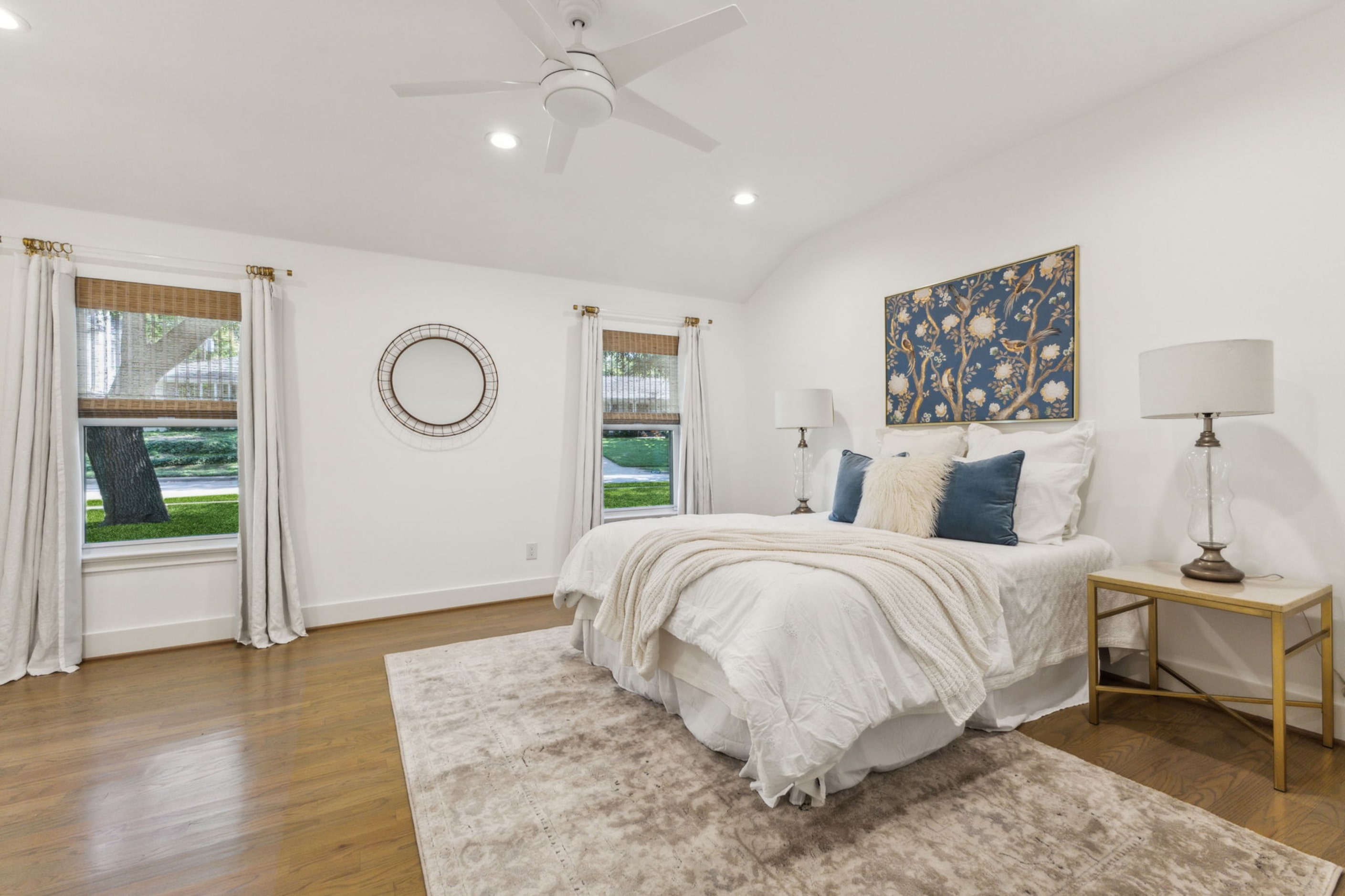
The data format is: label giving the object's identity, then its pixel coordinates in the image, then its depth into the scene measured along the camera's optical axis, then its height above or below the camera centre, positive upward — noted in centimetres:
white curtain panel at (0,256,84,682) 298 -17
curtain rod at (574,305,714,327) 464 +106
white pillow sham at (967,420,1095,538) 284 -2
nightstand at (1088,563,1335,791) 189 -55
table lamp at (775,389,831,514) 414 +24
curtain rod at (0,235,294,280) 311 +108
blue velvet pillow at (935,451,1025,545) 261 -27
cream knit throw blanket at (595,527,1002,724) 189 -50
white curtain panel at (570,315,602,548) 452 +8
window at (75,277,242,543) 334 +26
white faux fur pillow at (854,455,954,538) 274 -25
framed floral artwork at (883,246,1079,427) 302 +54
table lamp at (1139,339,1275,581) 211 +15
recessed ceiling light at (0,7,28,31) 221 +162
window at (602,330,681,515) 489 +21
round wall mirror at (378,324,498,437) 407 +48
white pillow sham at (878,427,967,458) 323 +0
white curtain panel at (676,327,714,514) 498 +3
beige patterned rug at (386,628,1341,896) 152 -111
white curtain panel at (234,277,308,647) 348 -21
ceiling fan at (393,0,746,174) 189 +132
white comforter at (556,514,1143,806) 163 -64
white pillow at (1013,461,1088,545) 267 -28
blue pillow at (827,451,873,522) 324 -25
